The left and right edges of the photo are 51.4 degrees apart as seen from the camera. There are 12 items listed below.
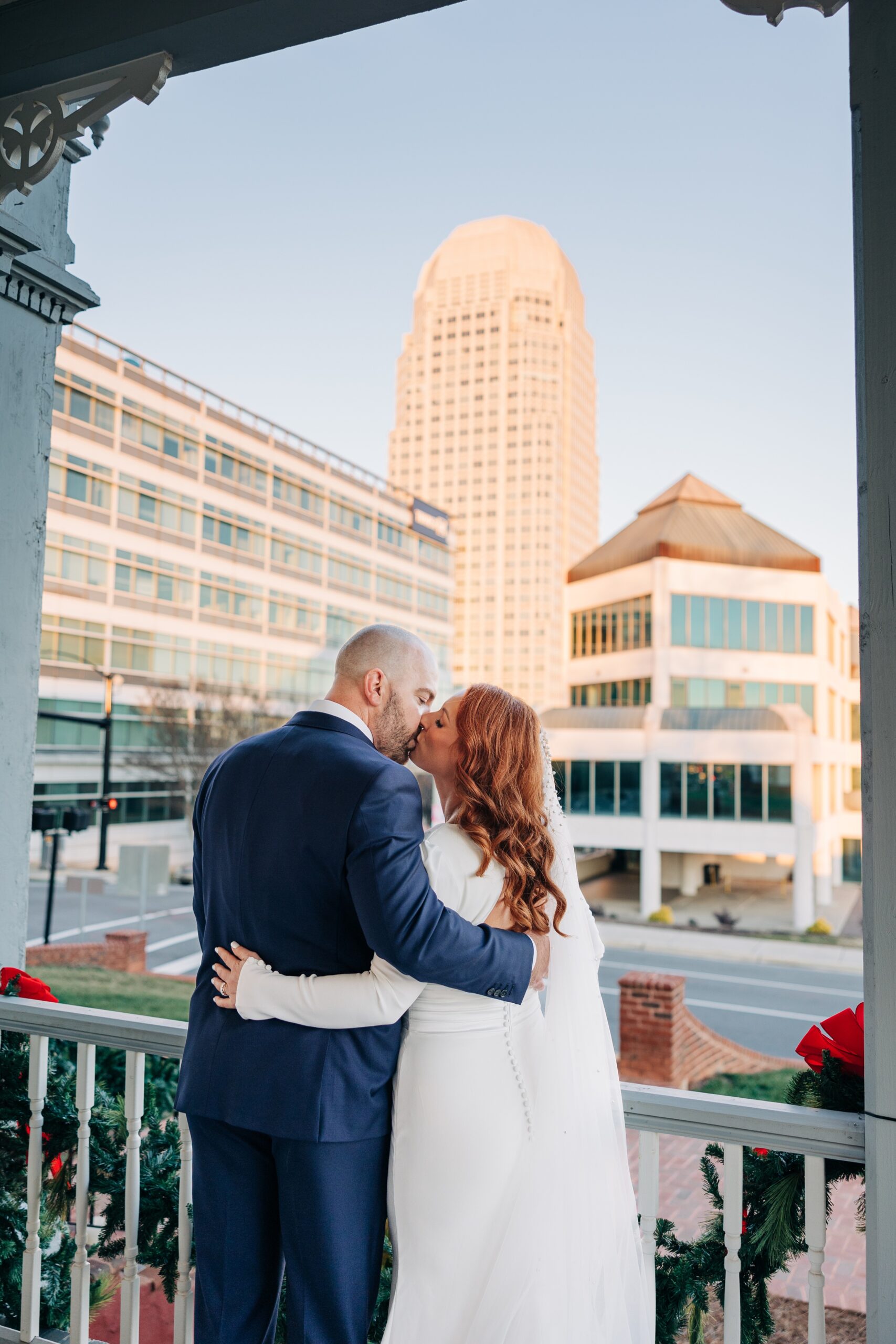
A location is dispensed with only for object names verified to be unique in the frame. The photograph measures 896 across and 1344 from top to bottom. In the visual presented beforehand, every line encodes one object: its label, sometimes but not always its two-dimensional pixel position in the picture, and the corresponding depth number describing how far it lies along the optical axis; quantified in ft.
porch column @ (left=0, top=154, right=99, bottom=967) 6.92
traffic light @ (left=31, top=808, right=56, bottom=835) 31.91
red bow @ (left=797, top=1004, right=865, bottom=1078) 4.49
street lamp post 33.70
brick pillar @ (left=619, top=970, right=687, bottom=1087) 31.19
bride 4.45
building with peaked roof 90.53
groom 4.23
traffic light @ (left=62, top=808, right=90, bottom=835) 38.47
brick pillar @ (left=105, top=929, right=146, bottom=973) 39.24
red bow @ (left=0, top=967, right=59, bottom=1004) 6.56
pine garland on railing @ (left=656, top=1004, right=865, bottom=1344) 4.54
